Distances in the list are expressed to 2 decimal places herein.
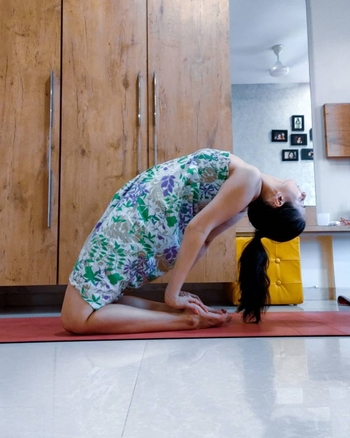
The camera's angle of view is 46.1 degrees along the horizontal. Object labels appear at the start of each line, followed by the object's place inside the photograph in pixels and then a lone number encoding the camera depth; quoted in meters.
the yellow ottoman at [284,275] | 2.80
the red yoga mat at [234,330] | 1.48
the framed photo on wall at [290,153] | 3.53
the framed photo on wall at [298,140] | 3.53
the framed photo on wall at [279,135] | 3.54
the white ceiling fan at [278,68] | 3.62
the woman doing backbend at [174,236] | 1.58
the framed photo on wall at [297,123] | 3.54
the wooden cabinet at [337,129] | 3.47
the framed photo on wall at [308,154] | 3.52
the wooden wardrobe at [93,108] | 2.50
